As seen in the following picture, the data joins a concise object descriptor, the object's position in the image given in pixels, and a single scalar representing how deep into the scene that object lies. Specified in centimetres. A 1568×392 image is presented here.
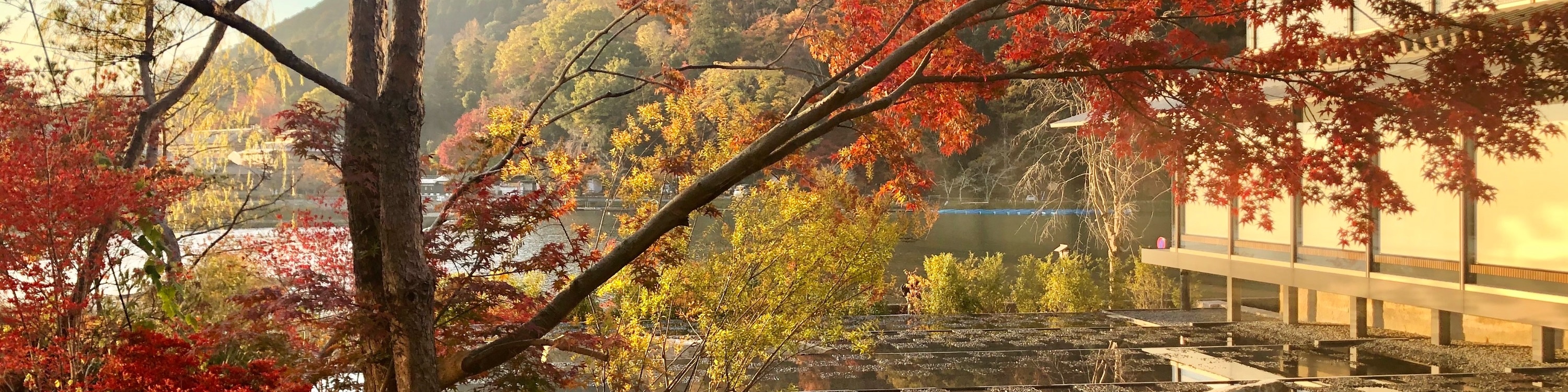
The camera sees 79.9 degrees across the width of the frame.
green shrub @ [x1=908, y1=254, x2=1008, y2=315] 1241
